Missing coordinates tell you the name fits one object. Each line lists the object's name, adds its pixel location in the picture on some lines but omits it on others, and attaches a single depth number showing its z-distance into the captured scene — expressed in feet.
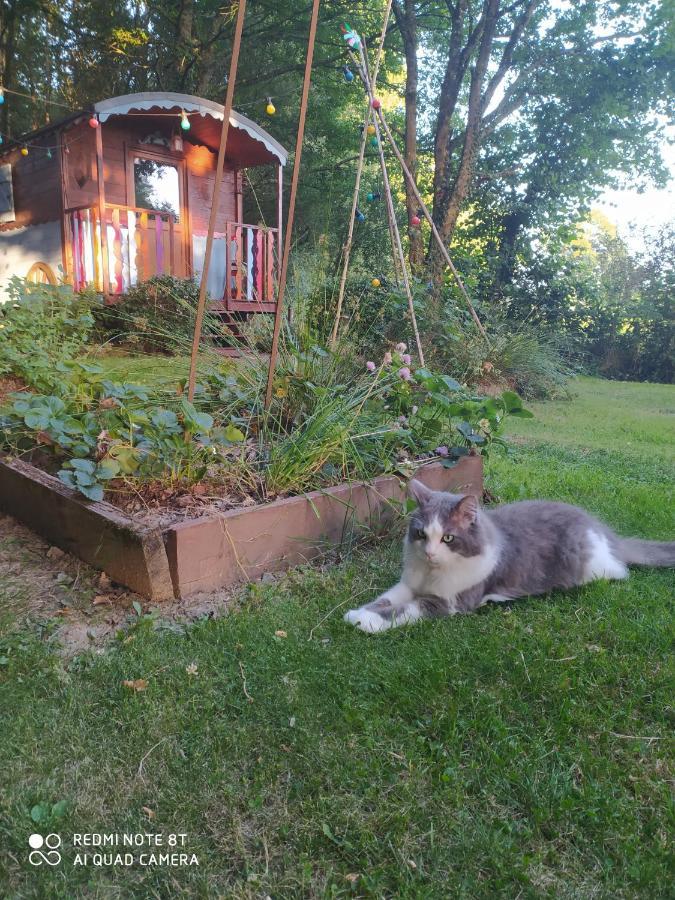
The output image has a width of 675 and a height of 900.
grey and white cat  7.29
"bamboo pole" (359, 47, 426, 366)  15.12
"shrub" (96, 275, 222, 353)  23.01
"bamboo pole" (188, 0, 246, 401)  7.80
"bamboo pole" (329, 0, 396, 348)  11.77
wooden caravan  28.58
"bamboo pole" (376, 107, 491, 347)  15.17
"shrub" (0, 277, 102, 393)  11.92
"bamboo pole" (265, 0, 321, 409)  8.73
